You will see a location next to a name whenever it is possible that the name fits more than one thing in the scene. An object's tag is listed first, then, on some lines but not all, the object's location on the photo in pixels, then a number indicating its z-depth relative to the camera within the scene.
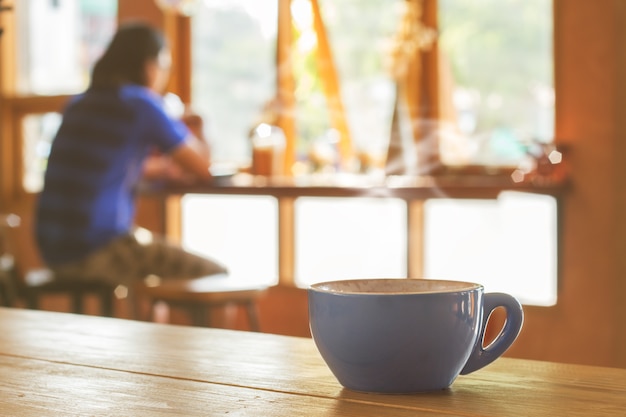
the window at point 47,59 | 7.67
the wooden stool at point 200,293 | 4.26
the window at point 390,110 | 5.49
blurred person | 4.63
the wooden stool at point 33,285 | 4.68
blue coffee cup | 1.07
